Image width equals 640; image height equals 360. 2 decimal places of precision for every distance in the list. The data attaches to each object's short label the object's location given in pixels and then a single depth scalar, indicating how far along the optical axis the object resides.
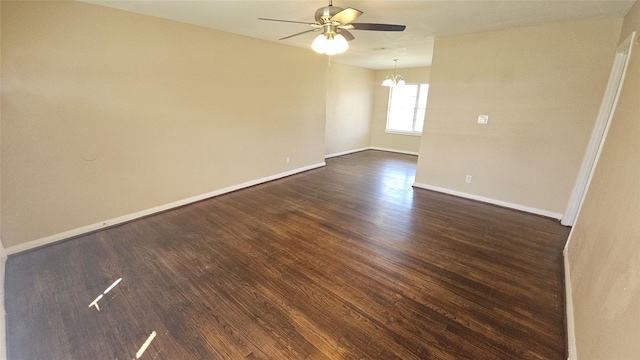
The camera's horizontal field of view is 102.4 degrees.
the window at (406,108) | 7.40
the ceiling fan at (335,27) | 2.07
